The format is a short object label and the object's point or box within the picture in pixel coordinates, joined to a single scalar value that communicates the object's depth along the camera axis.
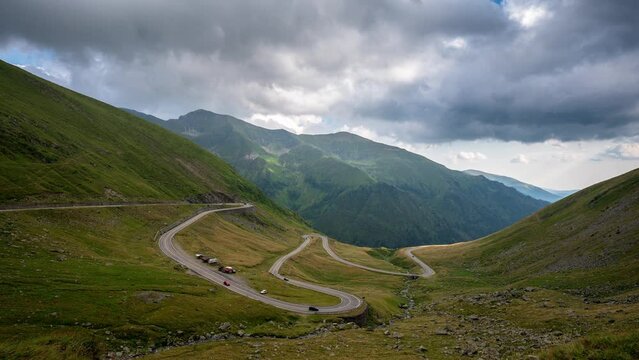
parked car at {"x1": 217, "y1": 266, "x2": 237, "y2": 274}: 91.68
